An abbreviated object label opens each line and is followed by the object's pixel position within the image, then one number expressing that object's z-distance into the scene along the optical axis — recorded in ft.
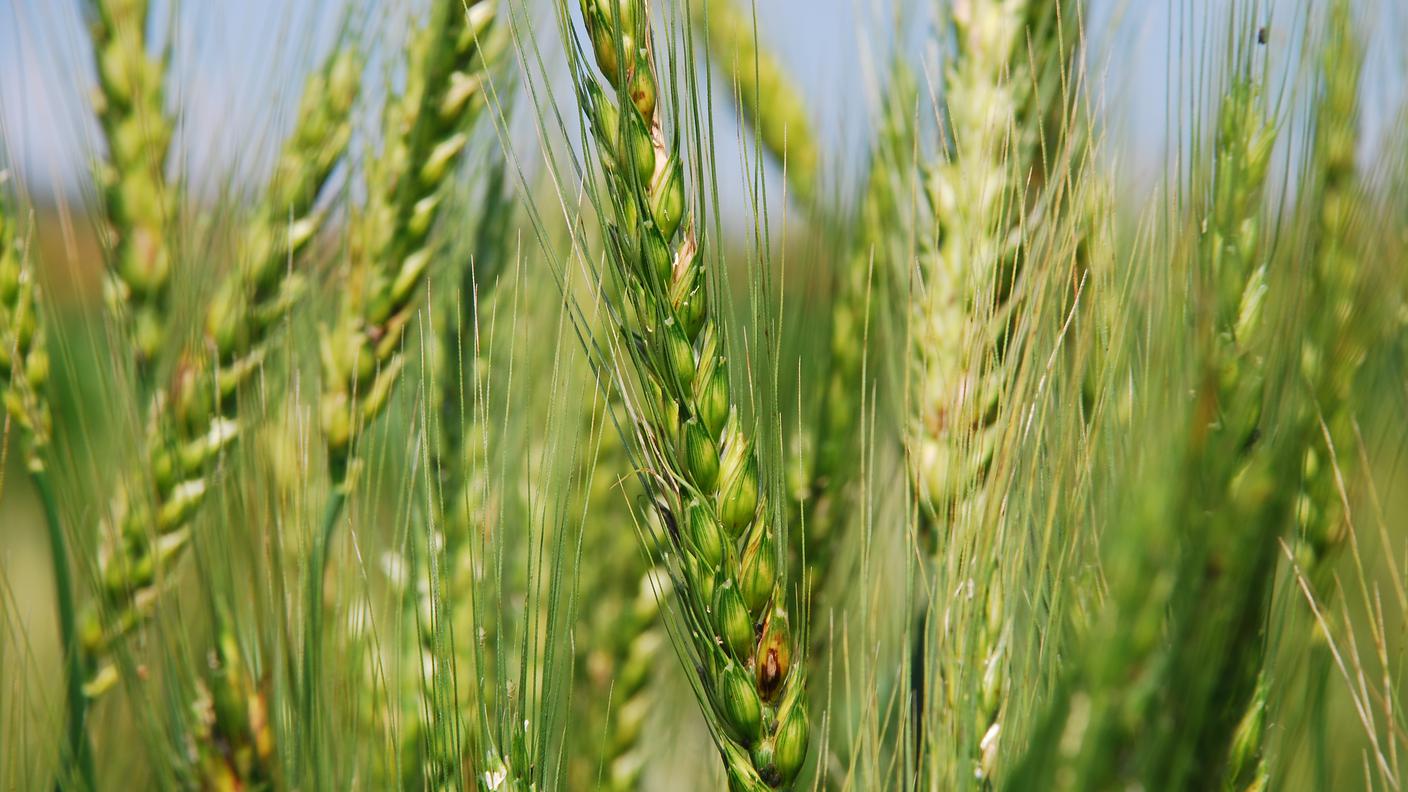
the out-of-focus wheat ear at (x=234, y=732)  1.49
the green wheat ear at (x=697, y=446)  1.36
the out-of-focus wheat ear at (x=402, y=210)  1.57
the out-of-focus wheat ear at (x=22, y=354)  1.53
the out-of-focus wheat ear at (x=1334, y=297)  1.38
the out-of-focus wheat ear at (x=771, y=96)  2.14
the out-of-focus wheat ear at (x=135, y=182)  1.56
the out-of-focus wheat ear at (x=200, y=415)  1.53
